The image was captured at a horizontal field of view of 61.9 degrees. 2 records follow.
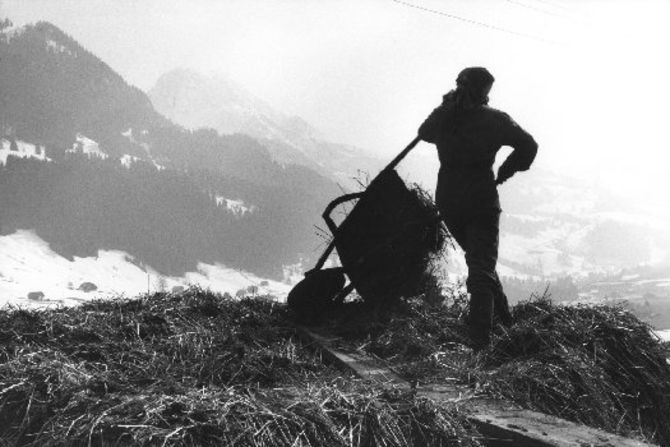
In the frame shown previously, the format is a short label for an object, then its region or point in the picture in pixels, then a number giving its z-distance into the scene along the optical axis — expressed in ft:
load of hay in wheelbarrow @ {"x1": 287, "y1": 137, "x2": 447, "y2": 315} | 15.80
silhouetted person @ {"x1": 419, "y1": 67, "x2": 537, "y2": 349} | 14.06
